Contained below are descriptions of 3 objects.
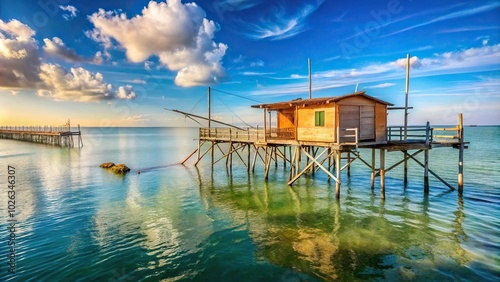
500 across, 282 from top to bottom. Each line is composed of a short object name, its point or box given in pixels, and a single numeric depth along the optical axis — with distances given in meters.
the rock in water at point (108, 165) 30.80
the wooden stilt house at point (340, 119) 16.81
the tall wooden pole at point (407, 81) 19.25
